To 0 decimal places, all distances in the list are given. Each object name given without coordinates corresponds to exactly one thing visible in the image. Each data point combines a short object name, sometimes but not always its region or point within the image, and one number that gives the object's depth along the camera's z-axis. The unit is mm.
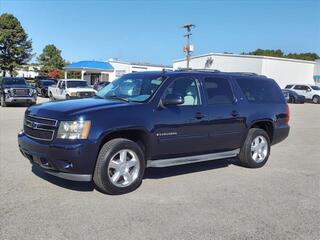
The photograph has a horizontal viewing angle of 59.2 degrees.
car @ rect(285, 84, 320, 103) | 28382
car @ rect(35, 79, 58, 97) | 24165
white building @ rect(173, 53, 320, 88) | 34106
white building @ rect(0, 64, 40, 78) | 45297
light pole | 32074
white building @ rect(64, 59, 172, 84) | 36686
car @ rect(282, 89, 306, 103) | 27617
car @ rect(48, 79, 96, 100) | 16441
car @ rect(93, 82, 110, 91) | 27774
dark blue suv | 3799
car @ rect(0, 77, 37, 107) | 15414
